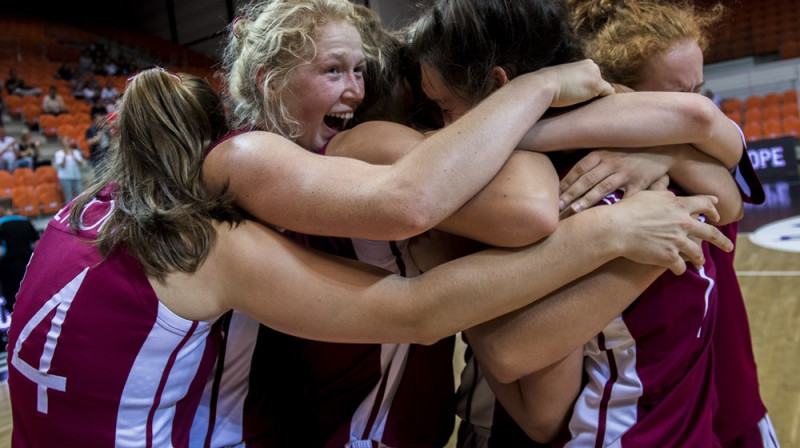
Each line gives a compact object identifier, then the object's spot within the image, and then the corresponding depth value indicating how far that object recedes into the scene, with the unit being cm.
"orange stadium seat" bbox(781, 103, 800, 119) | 1098
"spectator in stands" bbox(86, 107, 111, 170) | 731
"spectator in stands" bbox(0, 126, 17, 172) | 804
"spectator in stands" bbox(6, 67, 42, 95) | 1096
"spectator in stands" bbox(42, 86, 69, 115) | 1048
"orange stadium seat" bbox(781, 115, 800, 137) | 1041
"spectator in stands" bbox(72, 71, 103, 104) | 1177
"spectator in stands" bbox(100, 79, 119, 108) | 1143
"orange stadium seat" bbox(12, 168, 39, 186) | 762
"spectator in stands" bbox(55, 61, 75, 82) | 1230
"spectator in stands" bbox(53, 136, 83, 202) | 727
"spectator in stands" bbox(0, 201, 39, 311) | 527
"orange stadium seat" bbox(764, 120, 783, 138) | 1048
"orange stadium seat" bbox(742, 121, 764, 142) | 1069
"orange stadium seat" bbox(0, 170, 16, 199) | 717
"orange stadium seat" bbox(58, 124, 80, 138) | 992
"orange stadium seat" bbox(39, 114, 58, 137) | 1012
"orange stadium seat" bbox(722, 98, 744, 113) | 1170
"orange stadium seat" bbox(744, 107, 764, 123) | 1105
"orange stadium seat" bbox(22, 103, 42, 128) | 1026
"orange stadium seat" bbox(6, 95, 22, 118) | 1040
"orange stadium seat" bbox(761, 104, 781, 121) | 1095
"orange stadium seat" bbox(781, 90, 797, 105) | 1134
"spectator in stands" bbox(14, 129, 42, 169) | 805
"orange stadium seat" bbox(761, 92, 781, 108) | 1138
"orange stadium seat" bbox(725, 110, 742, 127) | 1136
